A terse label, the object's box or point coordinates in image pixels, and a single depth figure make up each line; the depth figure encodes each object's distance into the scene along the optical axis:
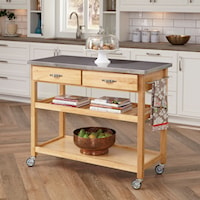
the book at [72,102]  5.55
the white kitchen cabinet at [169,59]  7.71
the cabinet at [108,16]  8.70
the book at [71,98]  5.61
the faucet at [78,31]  9.24
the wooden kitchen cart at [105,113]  5.13
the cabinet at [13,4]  9.47
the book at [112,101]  5.34
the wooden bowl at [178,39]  7.87
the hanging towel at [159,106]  5.26
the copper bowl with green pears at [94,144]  5.49
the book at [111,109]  5.30
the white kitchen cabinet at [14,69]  9.16
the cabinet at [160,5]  7.80
